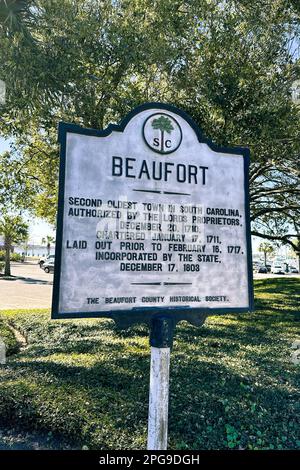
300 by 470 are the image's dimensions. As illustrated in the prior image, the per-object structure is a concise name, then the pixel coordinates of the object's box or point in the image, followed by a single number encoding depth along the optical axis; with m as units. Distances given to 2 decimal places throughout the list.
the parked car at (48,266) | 40.88
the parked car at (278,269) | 71.43
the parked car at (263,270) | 71.56
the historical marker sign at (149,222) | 3.31
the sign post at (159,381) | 3.40
